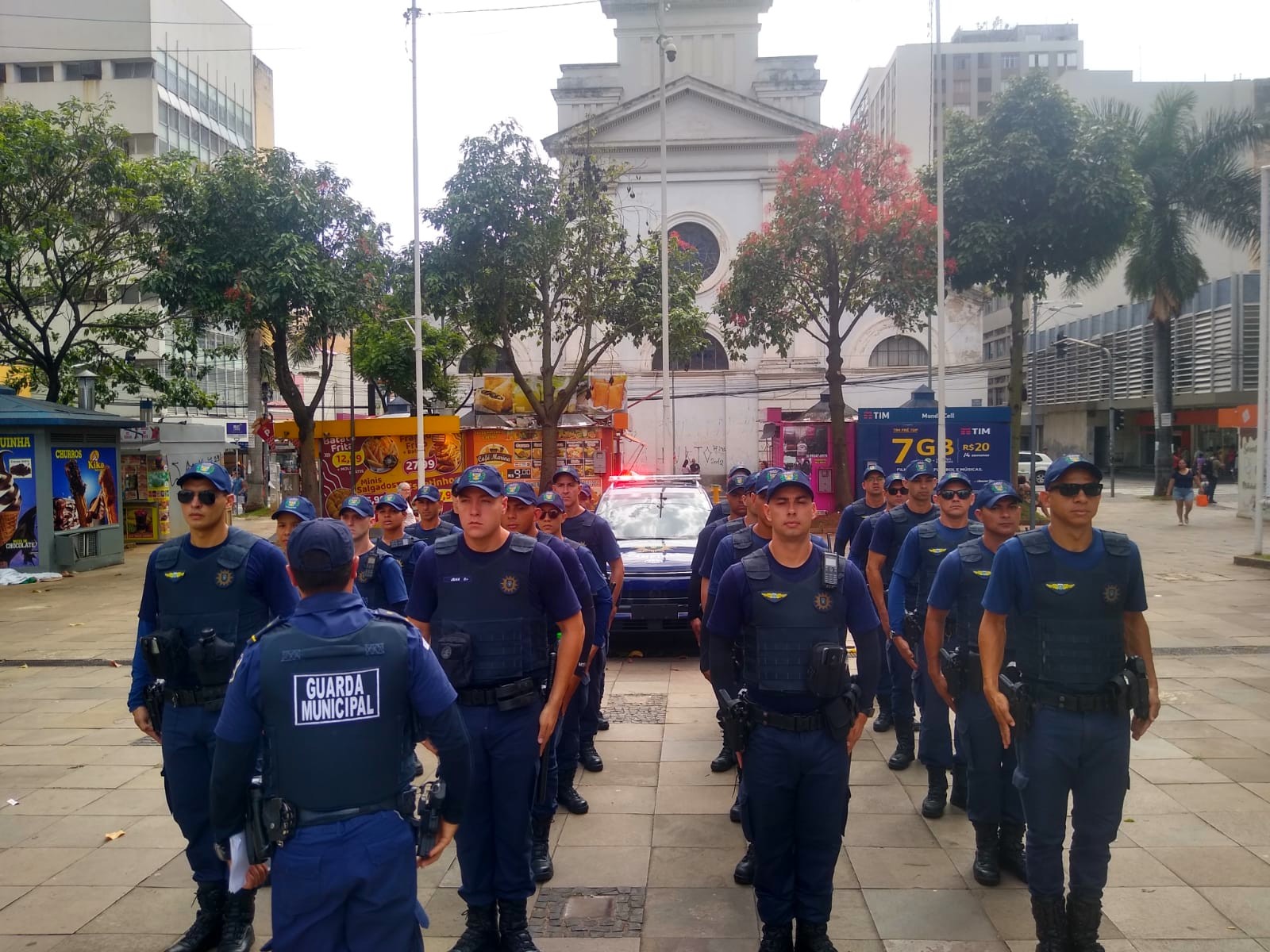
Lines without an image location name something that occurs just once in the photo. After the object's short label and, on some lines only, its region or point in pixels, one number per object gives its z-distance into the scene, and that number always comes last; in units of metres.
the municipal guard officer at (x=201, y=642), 4.29
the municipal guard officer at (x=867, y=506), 8.08
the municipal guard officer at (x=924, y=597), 5.79
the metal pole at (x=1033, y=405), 27.27
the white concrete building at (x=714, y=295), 40.66
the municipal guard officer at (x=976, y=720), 4.91
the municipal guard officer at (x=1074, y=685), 3.96
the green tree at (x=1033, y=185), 21.84
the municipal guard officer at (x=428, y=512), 7.86
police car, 10.38
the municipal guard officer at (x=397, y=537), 6.79
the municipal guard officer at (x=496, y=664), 4.13
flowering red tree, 23.92
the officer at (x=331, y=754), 2.90
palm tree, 31.81
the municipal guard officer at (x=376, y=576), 5.77
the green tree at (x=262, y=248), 19.97
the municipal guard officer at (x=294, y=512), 5.65
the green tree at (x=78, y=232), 19.72
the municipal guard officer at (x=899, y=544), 6.68
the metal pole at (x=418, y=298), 18.72
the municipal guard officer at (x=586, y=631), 5.04
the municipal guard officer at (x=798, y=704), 3.99
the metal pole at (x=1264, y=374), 17.08
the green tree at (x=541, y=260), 20.91
